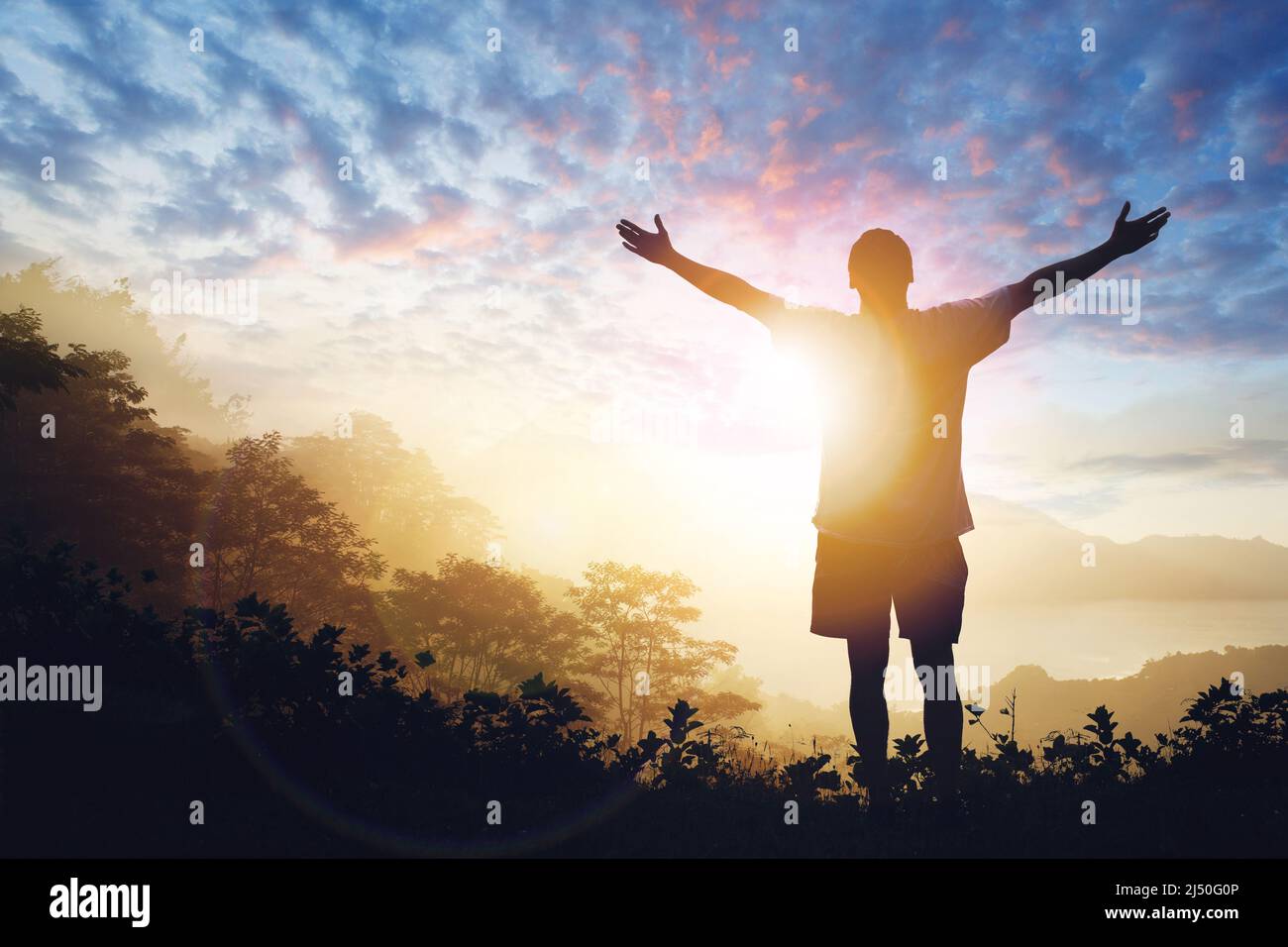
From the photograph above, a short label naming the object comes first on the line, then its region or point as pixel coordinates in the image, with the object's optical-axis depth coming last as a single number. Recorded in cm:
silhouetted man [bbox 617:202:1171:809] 328
